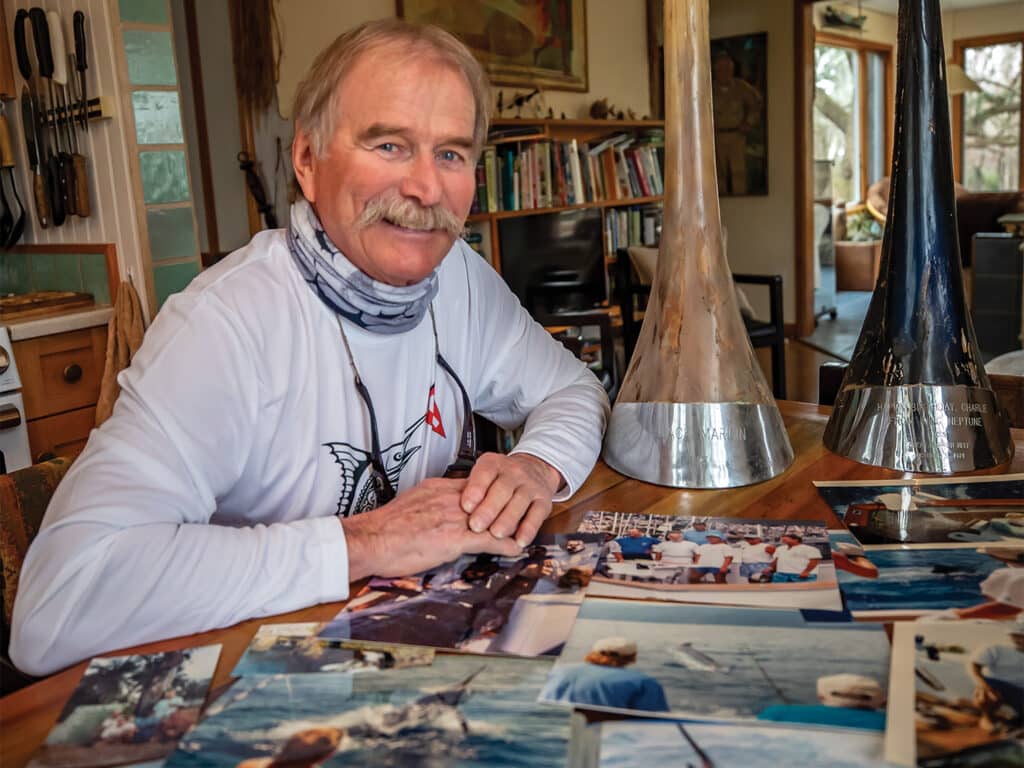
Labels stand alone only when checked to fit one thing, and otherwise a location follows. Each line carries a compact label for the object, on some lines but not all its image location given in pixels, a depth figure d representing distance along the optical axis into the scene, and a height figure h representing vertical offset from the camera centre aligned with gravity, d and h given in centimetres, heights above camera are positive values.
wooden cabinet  238 -30
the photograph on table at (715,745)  55 -32
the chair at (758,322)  389 -40
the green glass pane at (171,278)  264 -4
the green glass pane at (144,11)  247 +70
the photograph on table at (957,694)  55 -31
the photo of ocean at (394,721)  57 -31
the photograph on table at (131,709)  60 -31
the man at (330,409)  79 -19
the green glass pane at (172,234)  261 +9
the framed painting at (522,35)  394 +97
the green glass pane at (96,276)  267 -2
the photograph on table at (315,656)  69 -31
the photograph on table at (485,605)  72 -31
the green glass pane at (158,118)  254 +42
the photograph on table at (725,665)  60 -31
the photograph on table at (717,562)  78 -31
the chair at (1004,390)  152 -29
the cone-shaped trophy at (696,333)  103 -12
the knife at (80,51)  244 +59
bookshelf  406 +32
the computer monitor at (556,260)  420 -9
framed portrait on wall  634 +85
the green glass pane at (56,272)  276 +0
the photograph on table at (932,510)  89 -31
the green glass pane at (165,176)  257 +25
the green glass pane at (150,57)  251 +58
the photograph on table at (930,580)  74 -31
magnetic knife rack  246 +44
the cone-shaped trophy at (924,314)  104 -11
